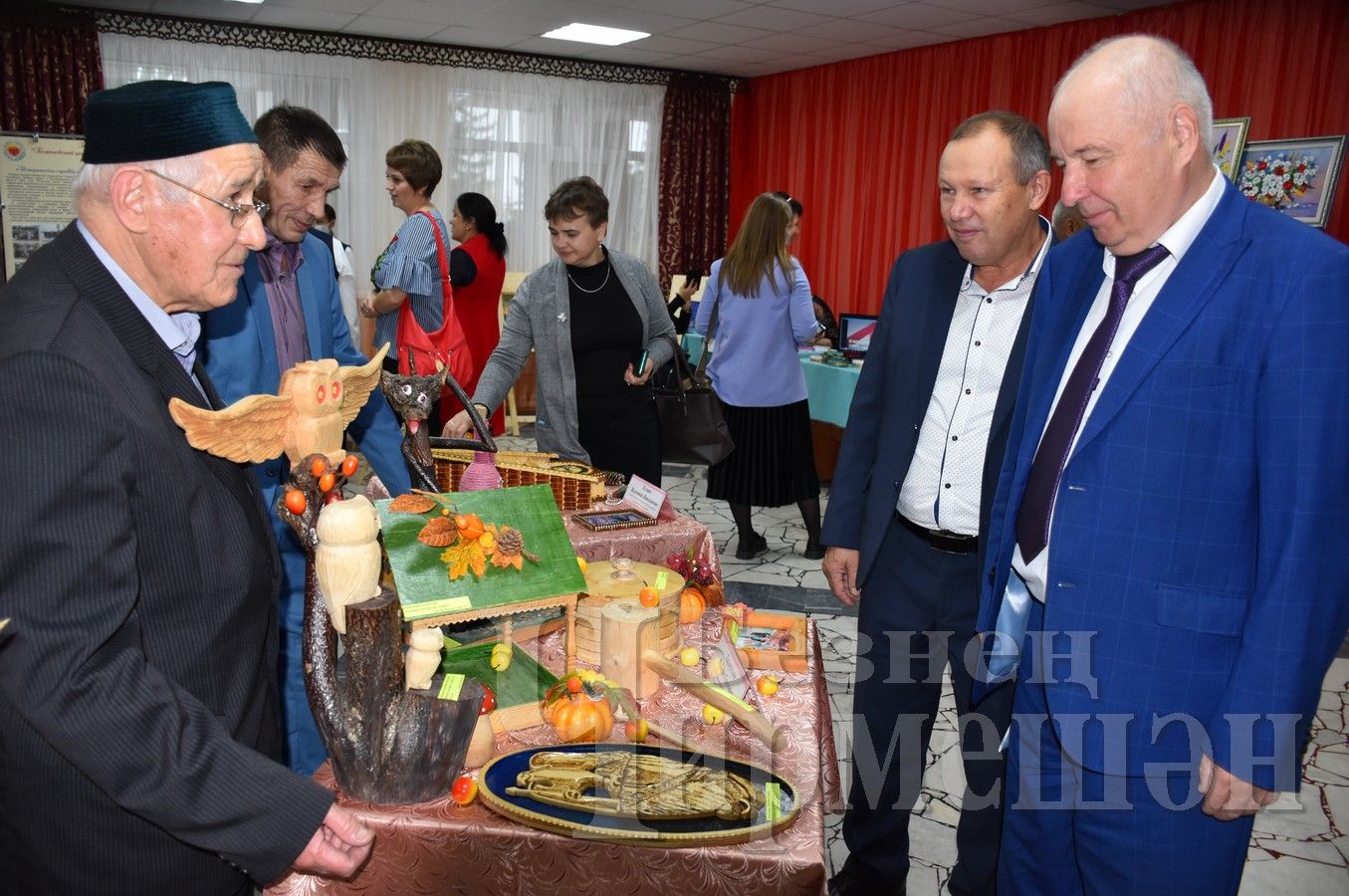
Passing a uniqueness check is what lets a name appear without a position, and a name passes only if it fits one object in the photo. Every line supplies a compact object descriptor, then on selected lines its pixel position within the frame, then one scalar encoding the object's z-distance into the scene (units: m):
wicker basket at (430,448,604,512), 2.36
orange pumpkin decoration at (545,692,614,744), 1.49
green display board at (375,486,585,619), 1.48
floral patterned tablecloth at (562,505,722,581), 2.28
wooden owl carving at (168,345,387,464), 1.08
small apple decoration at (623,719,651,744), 1.50
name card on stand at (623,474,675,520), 2.43
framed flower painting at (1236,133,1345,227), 5.37
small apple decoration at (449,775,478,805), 1.32
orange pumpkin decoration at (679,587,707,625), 1.94
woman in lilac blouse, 4.28
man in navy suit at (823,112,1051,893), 1.86
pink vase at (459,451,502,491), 2.21
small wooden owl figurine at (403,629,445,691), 1.34
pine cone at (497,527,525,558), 1.58
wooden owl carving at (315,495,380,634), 1.19
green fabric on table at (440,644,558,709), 1.63
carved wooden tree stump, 1.24
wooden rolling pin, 1.49
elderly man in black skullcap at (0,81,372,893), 0.92
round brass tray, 1.24
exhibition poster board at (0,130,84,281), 5.23
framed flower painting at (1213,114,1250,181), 5.77
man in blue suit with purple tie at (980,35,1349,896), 1.25
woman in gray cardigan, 3.05
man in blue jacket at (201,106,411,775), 1.88
